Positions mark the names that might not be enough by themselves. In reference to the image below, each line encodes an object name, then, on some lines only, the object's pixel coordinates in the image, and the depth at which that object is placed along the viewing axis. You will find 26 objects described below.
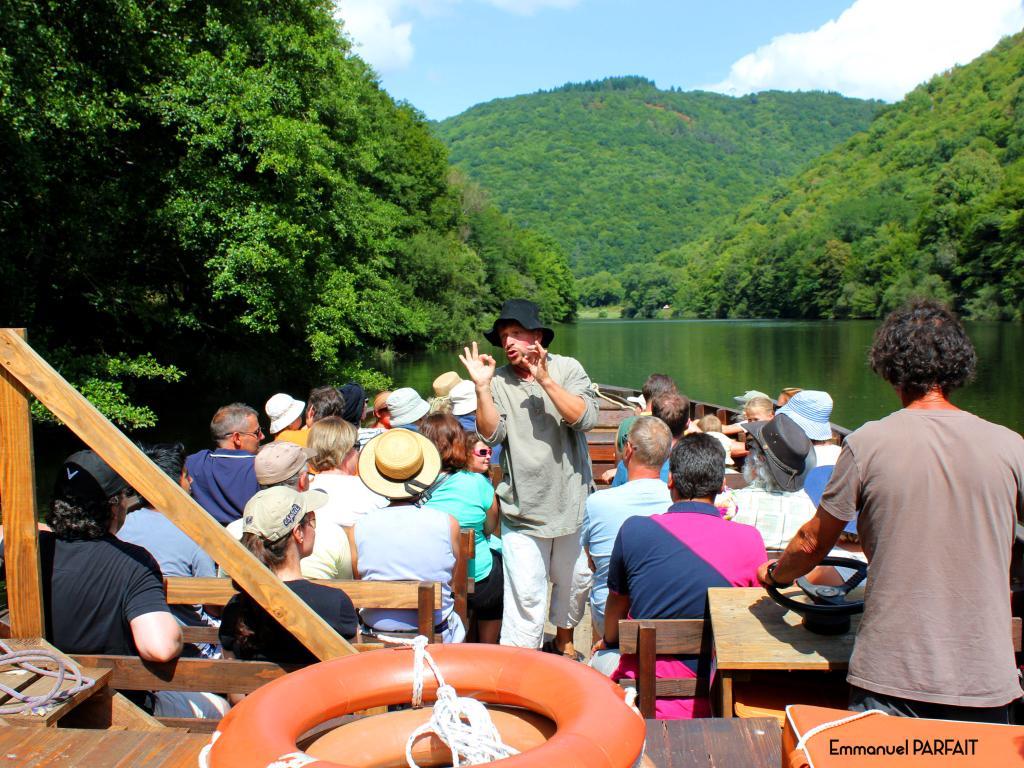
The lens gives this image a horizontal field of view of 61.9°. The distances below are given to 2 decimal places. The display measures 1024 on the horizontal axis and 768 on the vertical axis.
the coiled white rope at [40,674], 2.28
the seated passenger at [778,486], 3.93
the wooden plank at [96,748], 2.03
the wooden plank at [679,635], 2.72
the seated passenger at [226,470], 4.43
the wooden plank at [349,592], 3.12
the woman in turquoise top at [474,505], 3.97
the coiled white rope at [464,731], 1.68
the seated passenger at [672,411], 5.49
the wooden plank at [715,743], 2.09
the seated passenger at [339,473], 4.12
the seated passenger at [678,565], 2.90
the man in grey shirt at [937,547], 1.98
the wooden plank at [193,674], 2.62
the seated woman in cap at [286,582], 2.79
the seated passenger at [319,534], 3.60
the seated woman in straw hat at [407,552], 3.46
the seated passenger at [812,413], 4.93
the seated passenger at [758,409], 6.27
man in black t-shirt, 2.71
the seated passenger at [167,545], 3.69
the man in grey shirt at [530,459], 3.78
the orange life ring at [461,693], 1.53
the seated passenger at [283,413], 6.21
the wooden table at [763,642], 2.31
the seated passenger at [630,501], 3.55
